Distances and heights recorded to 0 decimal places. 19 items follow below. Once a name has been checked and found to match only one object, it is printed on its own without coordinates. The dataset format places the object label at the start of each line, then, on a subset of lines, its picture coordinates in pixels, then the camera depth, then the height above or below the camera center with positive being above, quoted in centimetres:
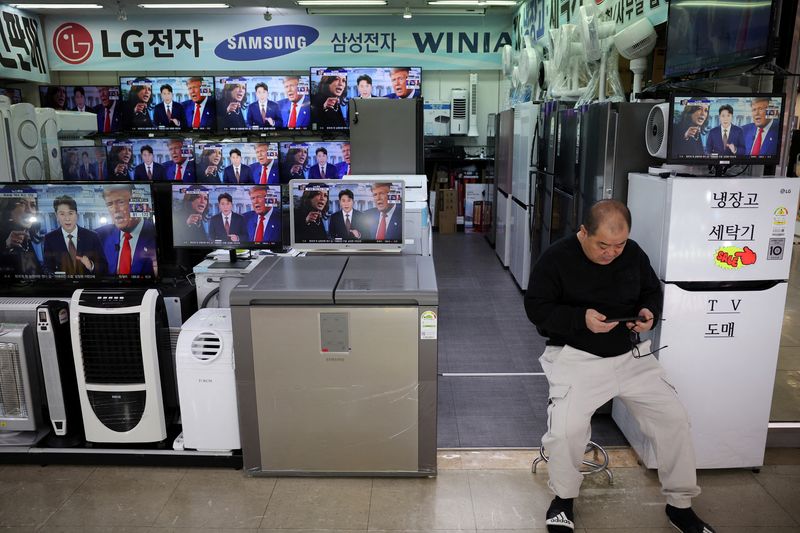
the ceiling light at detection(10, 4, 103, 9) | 793 +173
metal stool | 290 -153
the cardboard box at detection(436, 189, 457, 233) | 927 -106
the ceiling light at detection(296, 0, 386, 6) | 767 +166
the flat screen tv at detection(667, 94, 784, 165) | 271 +2
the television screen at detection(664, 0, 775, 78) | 283 +50
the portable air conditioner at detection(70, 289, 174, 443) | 293 -102
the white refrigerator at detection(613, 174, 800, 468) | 276 -72
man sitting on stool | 257 -93
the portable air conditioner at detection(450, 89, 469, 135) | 921 +35
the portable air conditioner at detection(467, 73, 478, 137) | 921 +48
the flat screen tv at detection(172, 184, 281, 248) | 351 -40
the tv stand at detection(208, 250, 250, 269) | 349 -67
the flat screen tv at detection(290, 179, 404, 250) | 340 -39
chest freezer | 276 -102
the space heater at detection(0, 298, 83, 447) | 298 -101
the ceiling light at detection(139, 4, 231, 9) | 792 +170
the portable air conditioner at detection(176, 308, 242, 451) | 291 -111
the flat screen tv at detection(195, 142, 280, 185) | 673 -22
